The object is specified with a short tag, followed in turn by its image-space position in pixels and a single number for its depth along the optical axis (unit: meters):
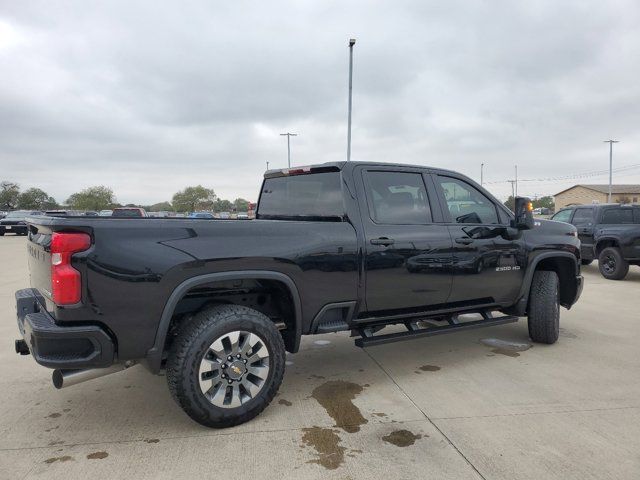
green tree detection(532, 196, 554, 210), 116.08
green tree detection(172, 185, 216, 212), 83.25
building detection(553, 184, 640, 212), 82.38
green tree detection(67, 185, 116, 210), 81.81
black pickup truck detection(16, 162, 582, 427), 2.86
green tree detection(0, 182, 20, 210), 95.69
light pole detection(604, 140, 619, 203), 57.94
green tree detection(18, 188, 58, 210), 96.38
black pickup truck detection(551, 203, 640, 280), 10.00
